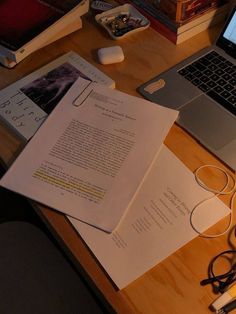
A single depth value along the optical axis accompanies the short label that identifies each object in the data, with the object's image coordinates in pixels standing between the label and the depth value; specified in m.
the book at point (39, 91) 0.85
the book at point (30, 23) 0.94
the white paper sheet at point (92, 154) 0.72
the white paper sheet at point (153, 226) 0.66
